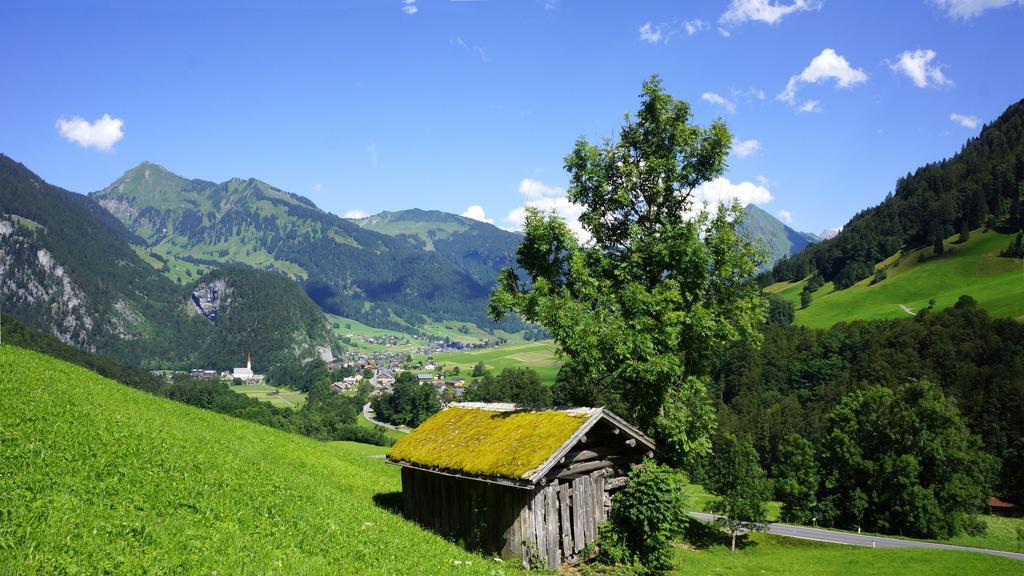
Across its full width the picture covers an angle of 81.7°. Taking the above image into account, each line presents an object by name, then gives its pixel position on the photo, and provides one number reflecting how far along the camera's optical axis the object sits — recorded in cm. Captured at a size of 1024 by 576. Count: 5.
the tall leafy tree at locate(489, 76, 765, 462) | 2316
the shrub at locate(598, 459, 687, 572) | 1888
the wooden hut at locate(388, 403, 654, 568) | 1770
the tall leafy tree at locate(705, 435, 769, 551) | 3506
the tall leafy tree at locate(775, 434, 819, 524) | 6275
